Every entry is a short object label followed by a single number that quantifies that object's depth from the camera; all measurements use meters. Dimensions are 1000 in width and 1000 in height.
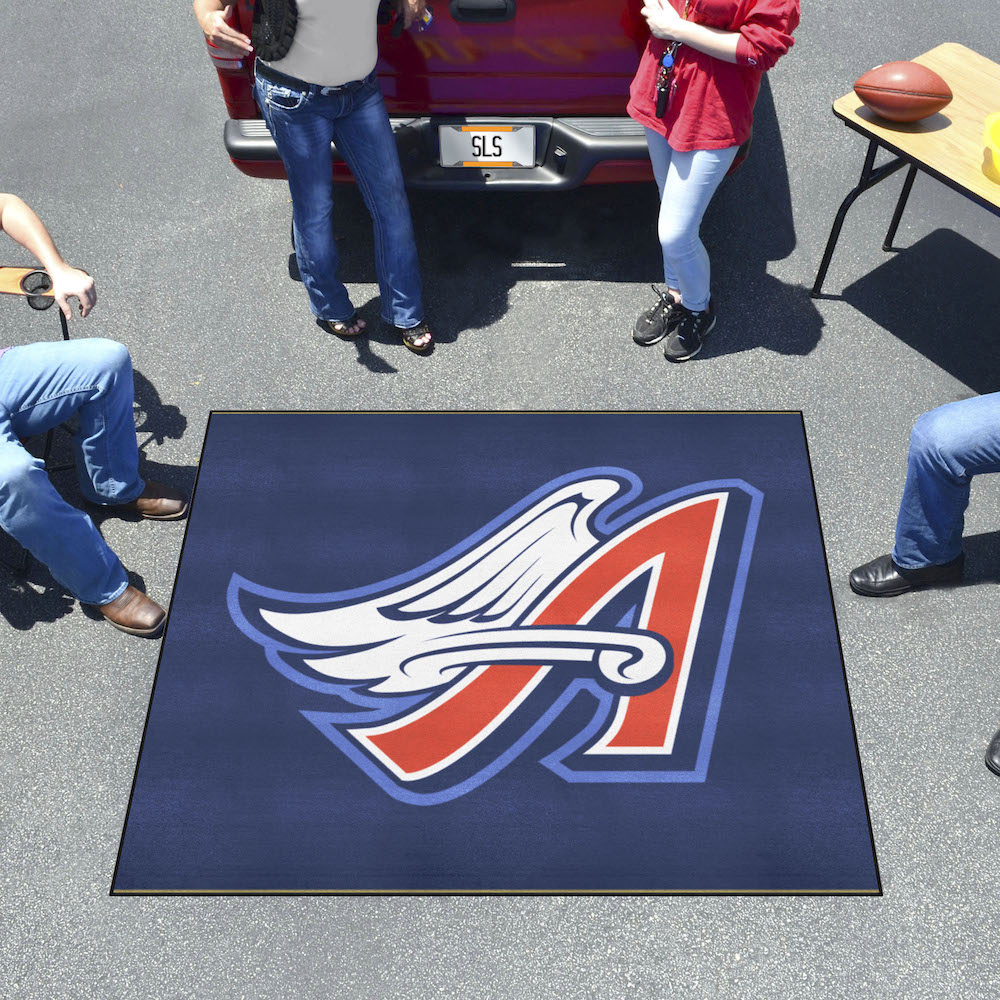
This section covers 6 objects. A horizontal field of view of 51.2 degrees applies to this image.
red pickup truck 3.41
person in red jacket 2.89
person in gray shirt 3.01
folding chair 3.08
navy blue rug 2.76
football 3.29
